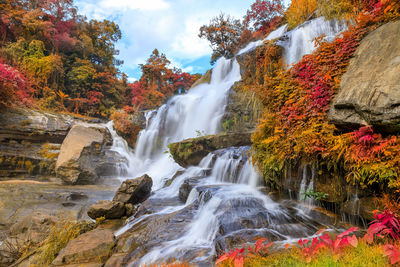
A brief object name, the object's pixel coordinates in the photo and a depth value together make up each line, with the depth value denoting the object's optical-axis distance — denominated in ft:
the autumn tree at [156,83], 71.87
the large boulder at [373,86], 9.45
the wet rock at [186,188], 22.09
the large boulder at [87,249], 11.66
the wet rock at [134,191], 23.38
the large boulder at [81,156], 32.54
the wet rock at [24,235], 13.12
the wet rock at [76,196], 25.70
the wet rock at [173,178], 30.47
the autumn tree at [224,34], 70.44
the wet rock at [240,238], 10.70
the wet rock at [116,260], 11.67
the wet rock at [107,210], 19.27
